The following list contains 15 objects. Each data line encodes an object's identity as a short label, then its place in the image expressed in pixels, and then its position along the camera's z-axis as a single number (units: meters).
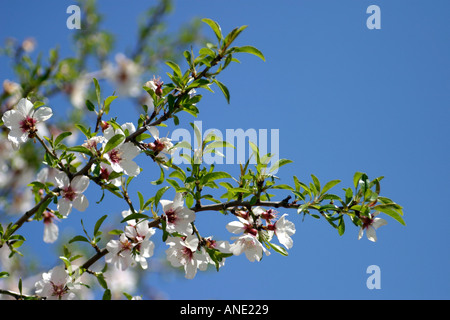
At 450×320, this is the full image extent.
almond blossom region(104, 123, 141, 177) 1.13
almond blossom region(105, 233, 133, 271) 1.17
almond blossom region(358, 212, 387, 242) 1.14
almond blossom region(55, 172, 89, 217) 1.15
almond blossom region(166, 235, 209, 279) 1.14
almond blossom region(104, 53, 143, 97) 1.58
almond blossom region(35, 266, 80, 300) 1.19
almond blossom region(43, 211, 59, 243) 1.28
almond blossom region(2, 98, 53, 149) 1.16
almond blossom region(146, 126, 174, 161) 1.15
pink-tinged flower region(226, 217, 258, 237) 1.13
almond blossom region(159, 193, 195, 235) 1.13
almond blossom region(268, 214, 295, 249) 1.13
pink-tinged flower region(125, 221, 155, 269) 1.16
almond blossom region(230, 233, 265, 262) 1.13
